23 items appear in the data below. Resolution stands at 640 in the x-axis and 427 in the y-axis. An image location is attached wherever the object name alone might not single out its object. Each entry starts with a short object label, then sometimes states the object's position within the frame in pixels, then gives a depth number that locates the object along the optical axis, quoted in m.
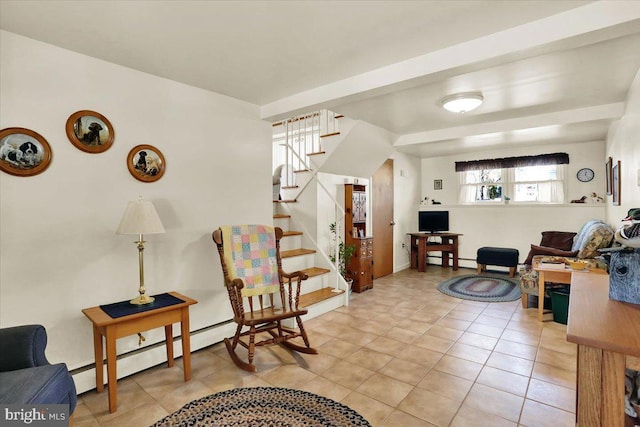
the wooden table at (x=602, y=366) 1.01
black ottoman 5.54
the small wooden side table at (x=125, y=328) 2.06
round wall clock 5.35
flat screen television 6.46
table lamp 2.26
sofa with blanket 3.69
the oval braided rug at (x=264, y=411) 1.93
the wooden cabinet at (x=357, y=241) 4.76
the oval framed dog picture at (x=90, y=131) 2.28
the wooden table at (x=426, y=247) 6.19
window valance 5.52
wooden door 5.54
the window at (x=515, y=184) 5.68
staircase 4.03
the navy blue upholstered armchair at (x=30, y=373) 1.40
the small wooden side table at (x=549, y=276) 3.39
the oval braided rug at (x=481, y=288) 4.47
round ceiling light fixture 3.15
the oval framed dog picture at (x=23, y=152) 2.01
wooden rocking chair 2.66
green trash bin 3.51
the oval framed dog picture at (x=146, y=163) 2.57
